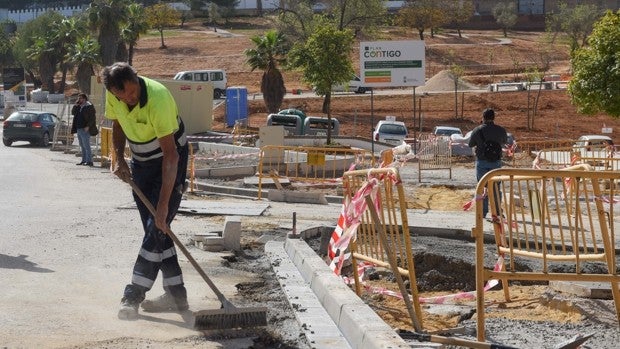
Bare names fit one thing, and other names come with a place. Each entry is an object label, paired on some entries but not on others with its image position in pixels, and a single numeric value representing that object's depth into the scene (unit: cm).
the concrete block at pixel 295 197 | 1920
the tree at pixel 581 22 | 8369
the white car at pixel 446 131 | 4381
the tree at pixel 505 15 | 10769
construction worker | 711
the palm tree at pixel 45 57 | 8020
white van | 7188
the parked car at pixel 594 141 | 2339
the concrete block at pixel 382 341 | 569
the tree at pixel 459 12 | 10769
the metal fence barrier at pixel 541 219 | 712
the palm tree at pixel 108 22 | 6738
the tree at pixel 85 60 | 7025
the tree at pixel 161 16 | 10962
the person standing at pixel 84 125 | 2605
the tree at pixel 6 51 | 9825
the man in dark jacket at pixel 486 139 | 1600
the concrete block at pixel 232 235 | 1129
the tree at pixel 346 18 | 7631
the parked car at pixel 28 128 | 3631
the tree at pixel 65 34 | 7862
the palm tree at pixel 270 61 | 5628
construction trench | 731
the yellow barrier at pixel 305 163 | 2170
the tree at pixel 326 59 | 4941
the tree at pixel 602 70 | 2973
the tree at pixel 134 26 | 7388
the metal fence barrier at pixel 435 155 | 3069
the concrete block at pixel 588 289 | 903
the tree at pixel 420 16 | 9900
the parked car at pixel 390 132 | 4388
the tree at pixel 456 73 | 6253
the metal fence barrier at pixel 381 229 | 732
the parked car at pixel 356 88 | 7541
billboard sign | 3412
